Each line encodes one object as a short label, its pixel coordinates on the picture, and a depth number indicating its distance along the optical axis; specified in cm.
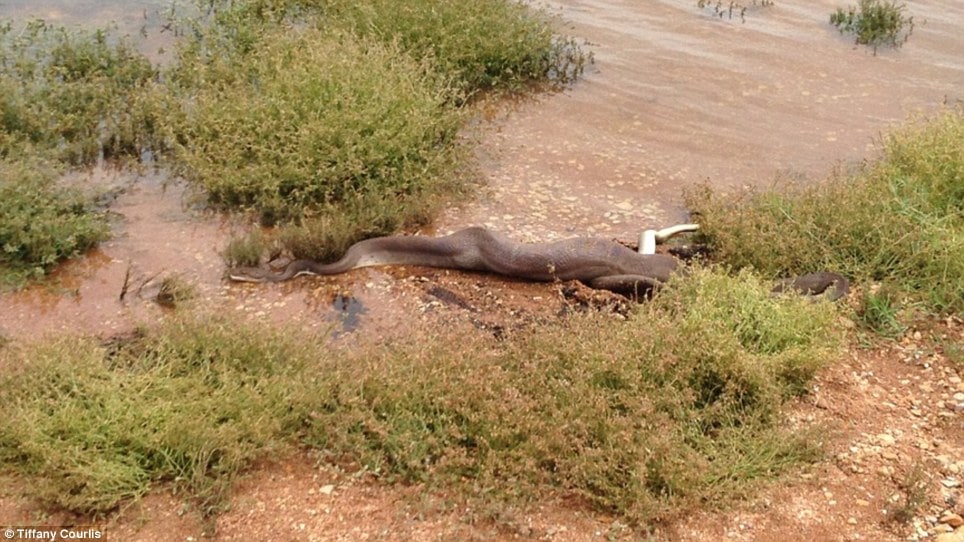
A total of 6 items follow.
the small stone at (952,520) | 421
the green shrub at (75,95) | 730
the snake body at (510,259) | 624
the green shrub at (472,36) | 862
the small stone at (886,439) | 473
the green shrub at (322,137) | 681
